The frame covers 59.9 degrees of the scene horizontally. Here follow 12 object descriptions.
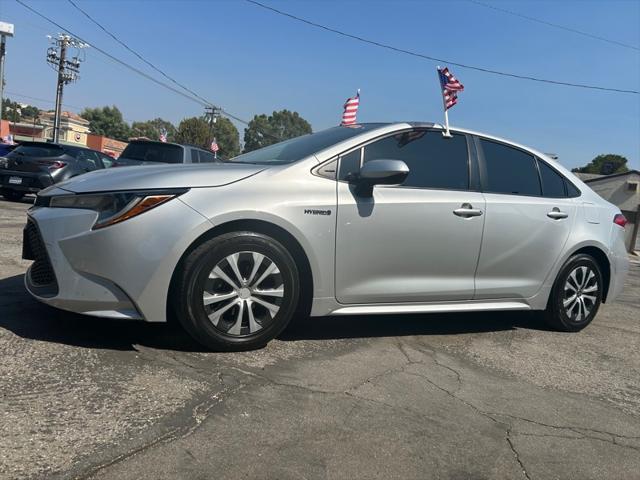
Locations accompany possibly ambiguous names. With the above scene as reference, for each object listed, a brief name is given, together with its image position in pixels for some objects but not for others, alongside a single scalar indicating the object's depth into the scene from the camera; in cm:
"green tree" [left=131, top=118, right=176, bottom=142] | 11092
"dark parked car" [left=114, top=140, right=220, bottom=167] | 1088
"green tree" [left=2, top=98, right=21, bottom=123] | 9896
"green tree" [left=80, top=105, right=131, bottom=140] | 10981
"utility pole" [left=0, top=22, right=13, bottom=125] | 2398
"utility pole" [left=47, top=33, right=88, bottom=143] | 4141
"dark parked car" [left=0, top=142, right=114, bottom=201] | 1143
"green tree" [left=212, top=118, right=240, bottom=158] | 11019
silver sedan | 315
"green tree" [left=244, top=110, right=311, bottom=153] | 11150
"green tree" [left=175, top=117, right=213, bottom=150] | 8288
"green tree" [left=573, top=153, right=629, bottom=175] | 8019
